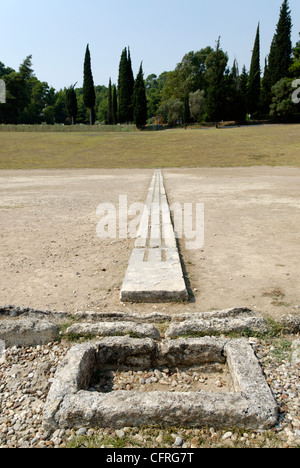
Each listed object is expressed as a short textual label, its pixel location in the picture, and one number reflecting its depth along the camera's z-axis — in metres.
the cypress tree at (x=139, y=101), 42.34
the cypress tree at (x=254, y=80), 45.91
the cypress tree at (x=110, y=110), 55.07
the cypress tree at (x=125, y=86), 47.06
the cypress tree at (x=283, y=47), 44.22
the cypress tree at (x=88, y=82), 45.62
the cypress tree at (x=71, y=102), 52.16
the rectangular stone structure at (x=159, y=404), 1.61
